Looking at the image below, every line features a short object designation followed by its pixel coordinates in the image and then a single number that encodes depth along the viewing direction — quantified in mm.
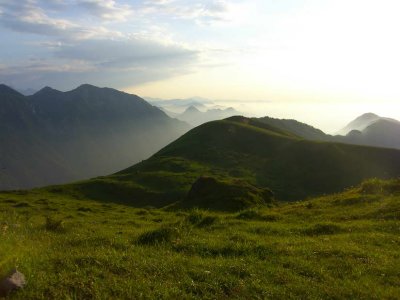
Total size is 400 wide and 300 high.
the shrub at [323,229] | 21781
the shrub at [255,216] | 28406
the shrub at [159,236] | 16953
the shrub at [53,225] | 21255
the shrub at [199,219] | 23391
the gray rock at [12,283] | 9594
